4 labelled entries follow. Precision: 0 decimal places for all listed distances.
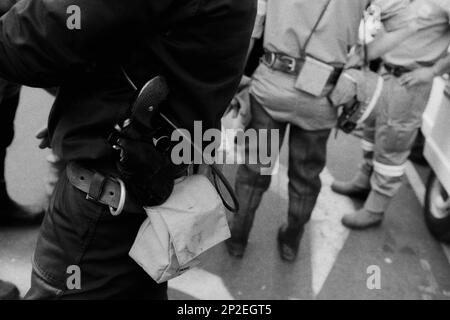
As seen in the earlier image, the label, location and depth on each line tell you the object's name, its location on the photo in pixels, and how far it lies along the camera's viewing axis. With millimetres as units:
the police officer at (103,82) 1104
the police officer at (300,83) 2182
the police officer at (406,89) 2705
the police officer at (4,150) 2432
